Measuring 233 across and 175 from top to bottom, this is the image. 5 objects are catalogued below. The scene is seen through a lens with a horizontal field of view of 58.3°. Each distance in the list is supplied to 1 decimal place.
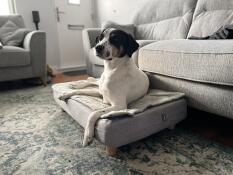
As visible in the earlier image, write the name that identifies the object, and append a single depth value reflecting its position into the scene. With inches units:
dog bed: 41.8
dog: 49.6
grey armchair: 99.7
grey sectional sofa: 44.3
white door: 160.9
